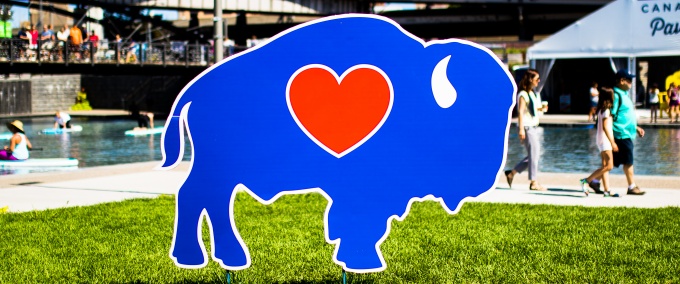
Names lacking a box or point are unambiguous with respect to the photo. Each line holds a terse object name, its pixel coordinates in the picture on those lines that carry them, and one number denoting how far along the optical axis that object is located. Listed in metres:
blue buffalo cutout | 6.03
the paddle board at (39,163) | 19.41
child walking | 12.07
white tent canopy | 34.72
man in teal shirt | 12.20
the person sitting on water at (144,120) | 32.44
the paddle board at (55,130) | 32.69
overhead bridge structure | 47.34
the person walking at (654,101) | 32.89
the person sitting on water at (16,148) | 19.64
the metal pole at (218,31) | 15.46
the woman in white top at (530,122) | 12.85
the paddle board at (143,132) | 31.43
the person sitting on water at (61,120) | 33.59
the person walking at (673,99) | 32.81
